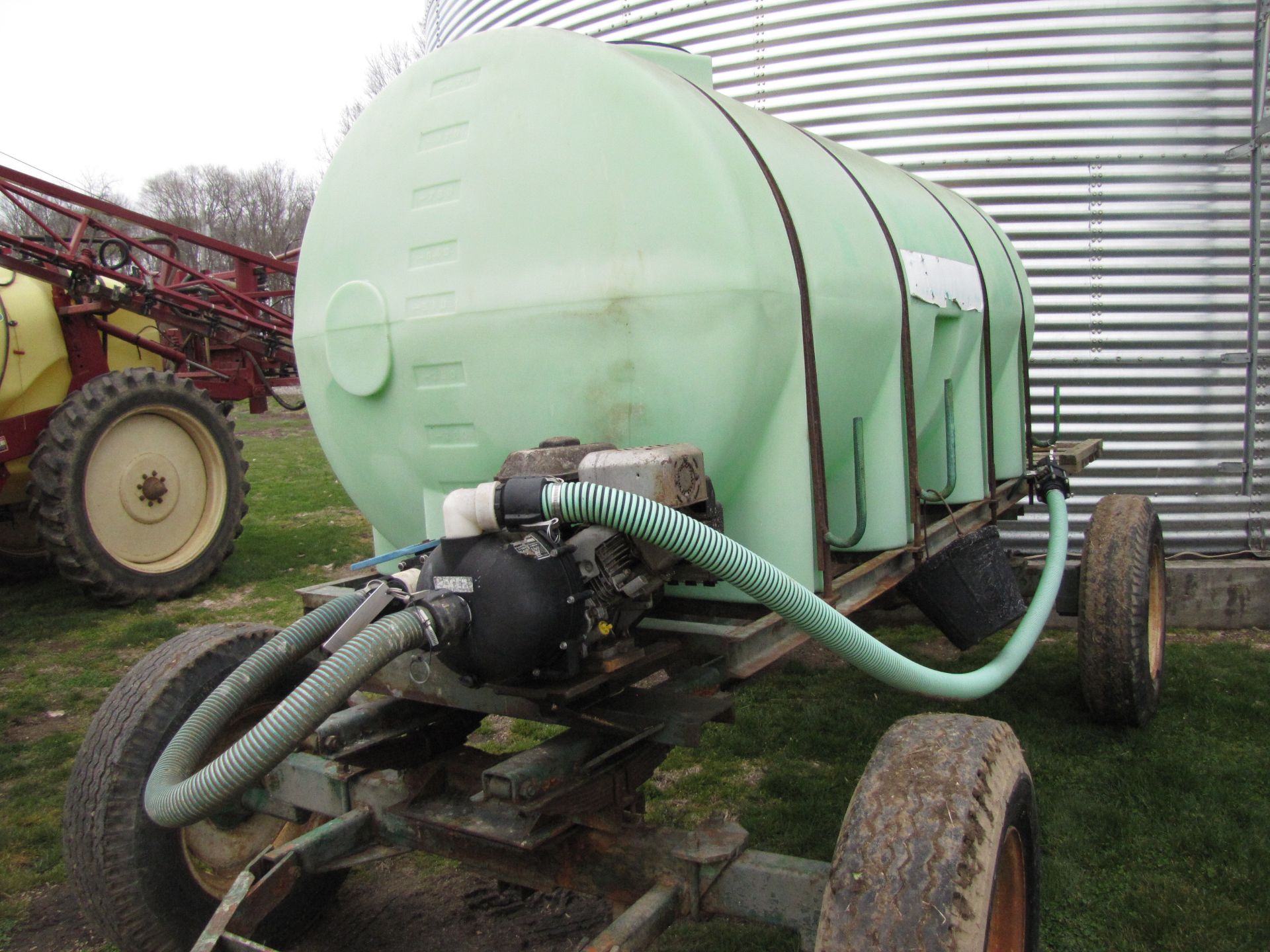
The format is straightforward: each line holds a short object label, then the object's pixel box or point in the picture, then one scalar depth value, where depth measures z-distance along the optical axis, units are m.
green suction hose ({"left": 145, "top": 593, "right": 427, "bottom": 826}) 1.94
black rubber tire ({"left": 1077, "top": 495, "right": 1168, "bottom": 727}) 4.50
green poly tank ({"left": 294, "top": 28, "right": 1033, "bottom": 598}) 2.54
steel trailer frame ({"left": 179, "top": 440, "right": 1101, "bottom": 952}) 2.24
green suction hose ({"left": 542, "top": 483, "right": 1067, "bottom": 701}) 1.99
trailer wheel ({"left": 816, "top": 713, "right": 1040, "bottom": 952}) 1.81
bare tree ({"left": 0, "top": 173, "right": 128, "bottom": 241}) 25.88
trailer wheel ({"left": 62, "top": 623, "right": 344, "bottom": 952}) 2.68
